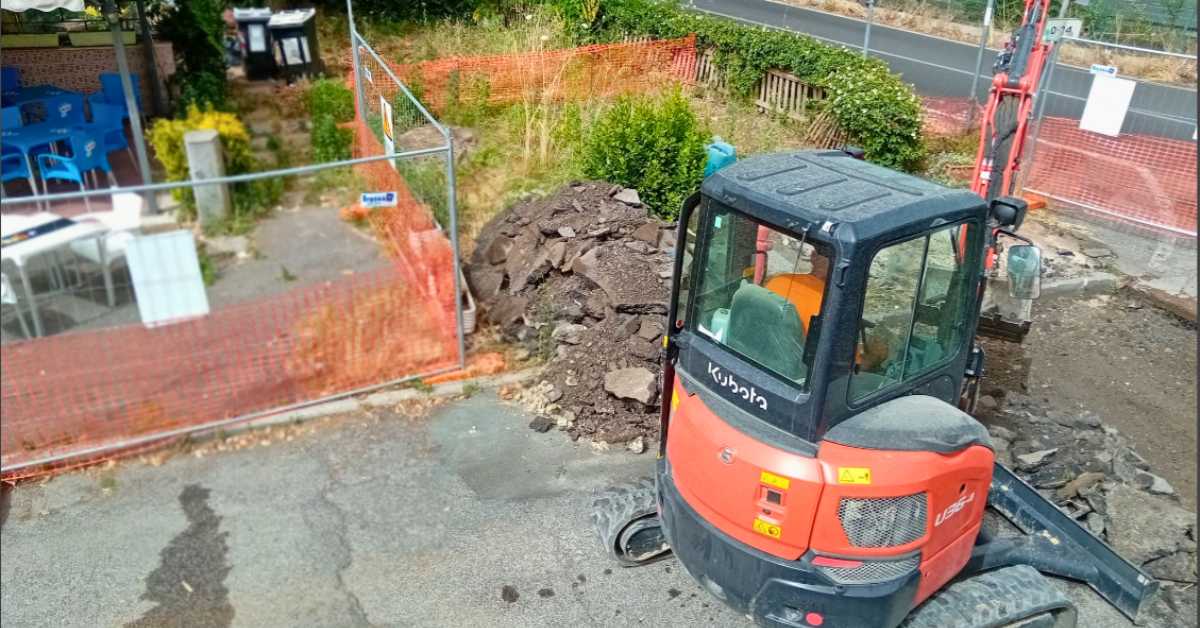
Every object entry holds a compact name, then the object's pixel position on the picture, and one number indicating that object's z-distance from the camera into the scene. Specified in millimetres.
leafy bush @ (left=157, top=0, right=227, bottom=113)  13164
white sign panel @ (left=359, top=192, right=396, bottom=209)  6805
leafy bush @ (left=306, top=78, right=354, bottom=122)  13312
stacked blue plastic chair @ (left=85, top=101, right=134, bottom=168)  10484
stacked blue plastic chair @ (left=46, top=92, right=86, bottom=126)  10680
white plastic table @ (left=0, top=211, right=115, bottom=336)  5801
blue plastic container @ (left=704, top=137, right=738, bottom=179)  10094
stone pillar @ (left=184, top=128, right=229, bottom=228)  9539
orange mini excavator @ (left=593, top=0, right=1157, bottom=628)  4016
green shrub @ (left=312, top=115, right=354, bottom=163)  12109
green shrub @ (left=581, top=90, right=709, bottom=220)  9680
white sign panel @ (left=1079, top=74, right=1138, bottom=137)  10906
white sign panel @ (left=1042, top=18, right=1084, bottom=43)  8445
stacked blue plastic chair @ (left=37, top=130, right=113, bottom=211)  9922
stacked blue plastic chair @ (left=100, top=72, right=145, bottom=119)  11539
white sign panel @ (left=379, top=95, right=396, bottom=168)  9953
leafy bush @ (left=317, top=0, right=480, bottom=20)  20422
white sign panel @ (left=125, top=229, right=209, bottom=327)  5836
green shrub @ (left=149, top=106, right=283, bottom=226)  10602
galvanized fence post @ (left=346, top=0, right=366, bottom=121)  11864
